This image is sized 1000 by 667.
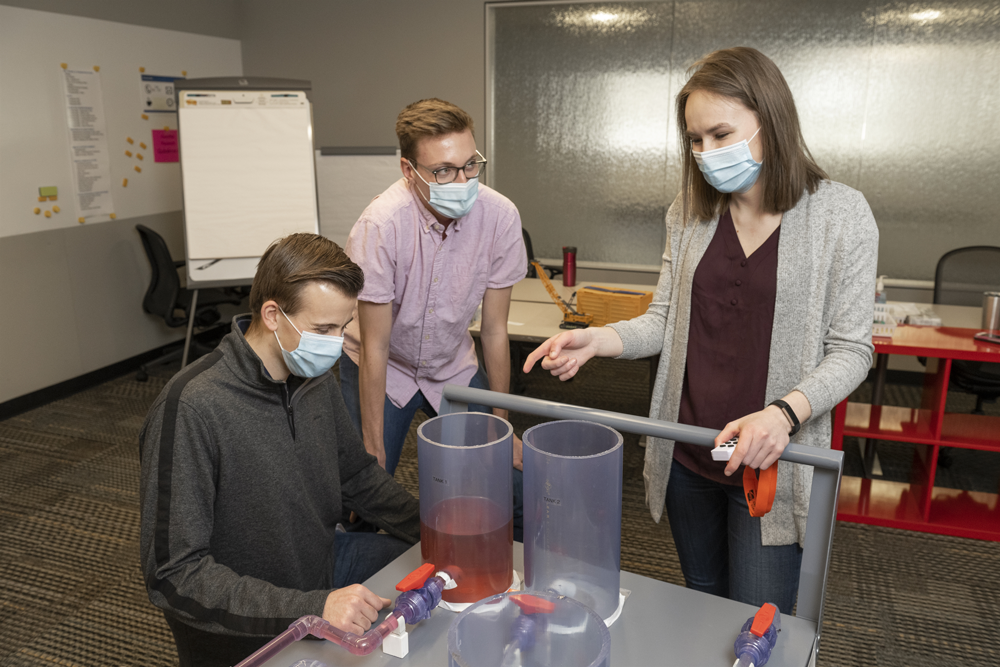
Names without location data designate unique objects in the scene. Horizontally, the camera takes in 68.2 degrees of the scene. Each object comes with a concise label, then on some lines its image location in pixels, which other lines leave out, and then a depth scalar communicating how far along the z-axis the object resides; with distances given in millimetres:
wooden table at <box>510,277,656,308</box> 3579
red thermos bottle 3793
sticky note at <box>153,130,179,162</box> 4492
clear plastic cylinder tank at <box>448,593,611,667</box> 781
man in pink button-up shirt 1678
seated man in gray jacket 1091
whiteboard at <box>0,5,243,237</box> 3652
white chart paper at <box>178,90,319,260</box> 3816
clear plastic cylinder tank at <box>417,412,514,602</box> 933
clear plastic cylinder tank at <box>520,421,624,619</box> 877
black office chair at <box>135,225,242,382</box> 4082
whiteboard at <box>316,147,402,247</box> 4508
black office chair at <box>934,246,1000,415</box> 3023
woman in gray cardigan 1137
